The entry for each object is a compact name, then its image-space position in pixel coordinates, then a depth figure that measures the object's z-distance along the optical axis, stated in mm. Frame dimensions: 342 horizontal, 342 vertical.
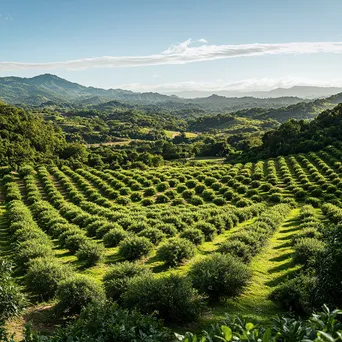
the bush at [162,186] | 44438
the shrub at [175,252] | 17375
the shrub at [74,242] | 20281
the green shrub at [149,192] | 42281
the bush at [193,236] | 21219
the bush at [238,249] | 17344
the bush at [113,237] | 21641
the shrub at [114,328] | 7312
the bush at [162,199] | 38500
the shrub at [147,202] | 37841
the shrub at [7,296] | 10433
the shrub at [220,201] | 37125
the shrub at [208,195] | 39231
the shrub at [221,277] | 12812
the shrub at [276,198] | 37531
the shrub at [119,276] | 12867
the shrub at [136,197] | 39906
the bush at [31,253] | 17109
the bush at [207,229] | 22906
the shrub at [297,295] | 11250
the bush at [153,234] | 21484
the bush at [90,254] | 17814
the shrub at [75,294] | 11875
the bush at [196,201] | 37134
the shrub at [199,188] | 43044
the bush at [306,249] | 16328
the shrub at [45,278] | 13570
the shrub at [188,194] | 40438
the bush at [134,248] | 18406
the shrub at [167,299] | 10922
